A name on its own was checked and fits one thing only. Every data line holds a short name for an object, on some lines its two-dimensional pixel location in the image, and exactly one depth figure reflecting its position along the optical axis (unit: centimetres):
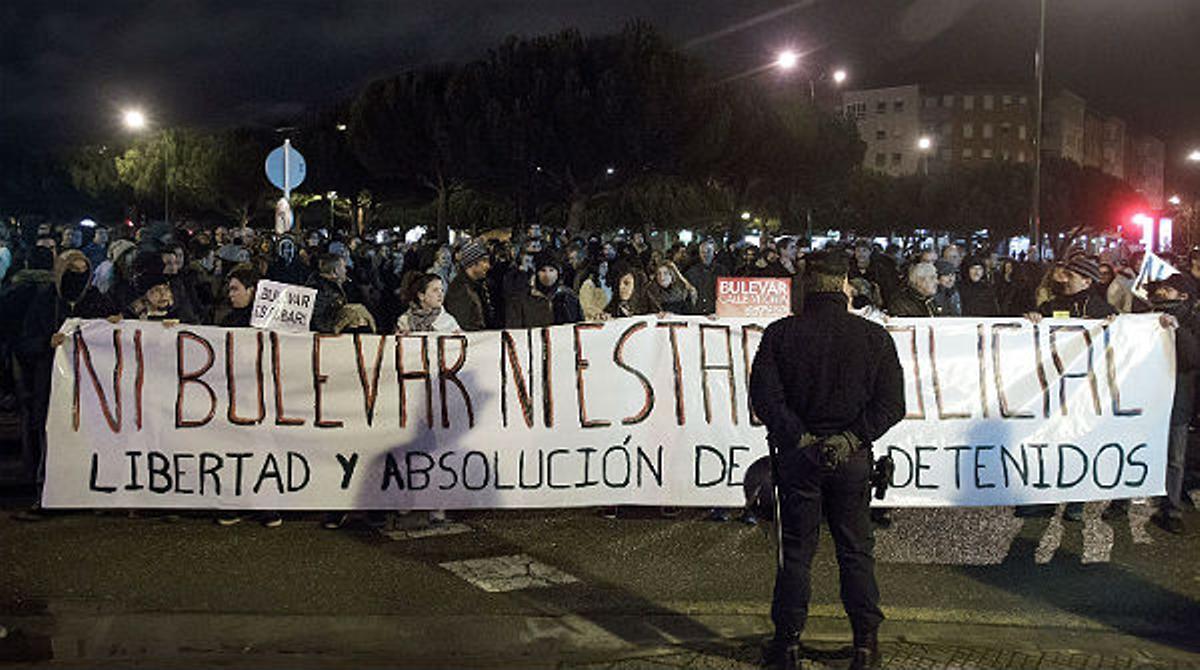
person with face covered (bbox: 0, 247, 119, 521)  746
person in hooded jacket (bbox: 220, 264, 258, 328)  750
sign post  1656
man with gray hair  797
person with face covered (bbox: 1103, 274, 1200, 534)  727
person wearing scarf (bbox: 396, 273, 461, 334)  733
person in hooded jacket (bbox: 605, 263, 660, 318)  940
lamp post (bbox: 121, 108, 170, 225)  4859
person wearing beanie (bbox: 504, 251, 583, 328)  999
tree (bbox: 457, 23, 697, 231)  3769
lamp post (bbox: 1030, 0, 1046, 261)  2088
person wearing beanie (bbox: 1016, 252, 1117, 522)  784
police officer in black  479
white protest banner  703
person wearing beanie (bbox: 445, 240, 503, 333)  889
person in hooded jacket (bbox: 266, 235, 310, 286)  1257
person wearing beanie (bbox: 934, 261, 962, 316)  1045
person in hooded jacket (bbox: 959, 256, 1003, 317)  1112
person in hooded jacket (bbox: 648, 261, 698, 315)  1058
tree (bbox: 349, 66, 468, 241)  4044
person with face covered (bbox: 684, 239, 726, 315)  1336
